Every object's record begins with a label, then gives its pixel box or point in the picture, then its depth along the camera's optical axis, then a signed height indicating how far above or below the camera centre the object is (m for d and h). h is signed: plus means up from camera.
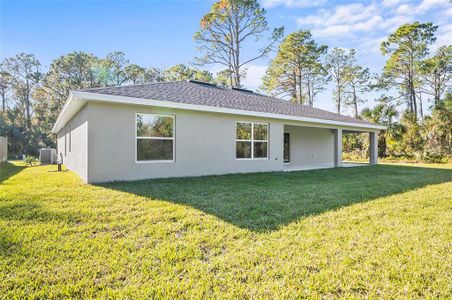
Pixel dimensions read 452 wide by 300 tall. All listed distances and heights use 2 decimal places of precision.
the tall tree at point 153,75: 35.85 +10.64
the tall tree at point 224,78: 25.37 +7.73
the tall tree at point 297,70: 26.36 +9.01
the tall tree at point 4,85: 35.85 +9.36
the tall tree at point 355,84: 30.58 +8.09
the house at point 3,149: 16.84 +0.18
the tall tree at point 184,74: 29.27 +9.44
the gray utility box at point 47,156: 16.83 -0.28
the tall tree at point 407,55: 24.70 +9.62
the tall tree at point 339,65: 30.59 +10.23
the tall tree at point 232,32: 21.59 +10.35
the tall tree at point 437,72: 25.36 +7.98
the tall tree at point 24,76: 35.28 +10.42
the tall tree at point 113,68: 34.28 +11.05
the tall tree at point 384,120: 19.89 +2.44
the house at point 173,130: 7.66 +0.76
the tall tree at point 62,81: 33.19 +9.31
